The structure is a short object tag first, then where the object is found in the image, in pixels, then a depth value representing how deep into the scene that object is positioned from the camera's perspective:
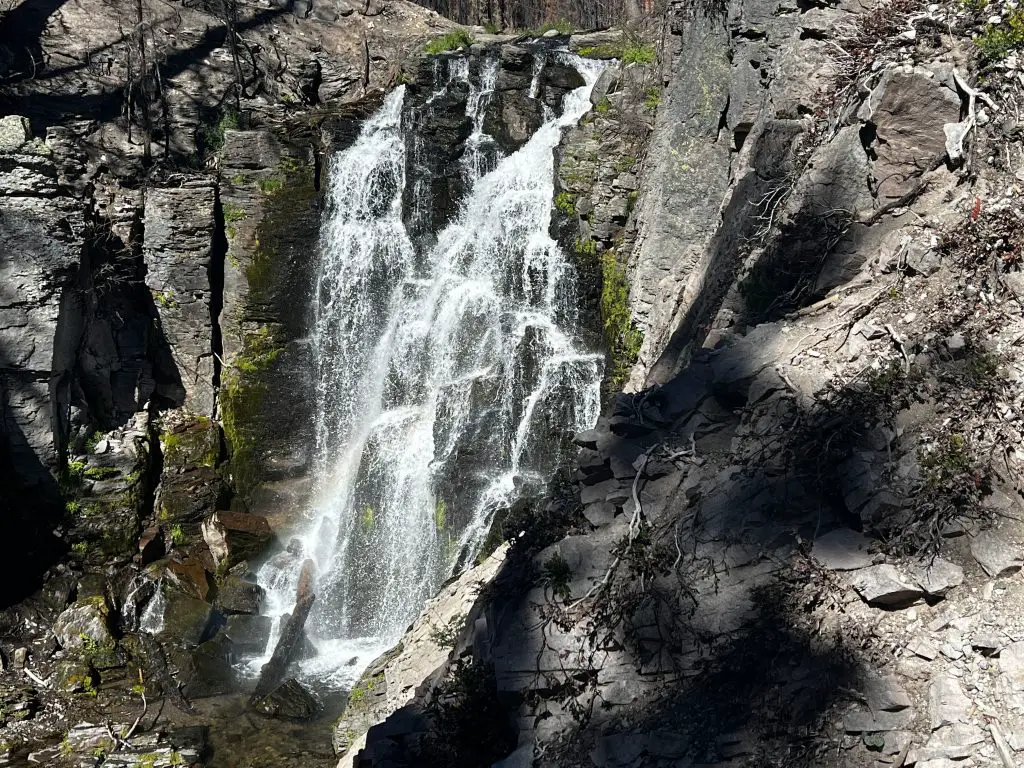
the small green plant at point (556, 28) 17.79
